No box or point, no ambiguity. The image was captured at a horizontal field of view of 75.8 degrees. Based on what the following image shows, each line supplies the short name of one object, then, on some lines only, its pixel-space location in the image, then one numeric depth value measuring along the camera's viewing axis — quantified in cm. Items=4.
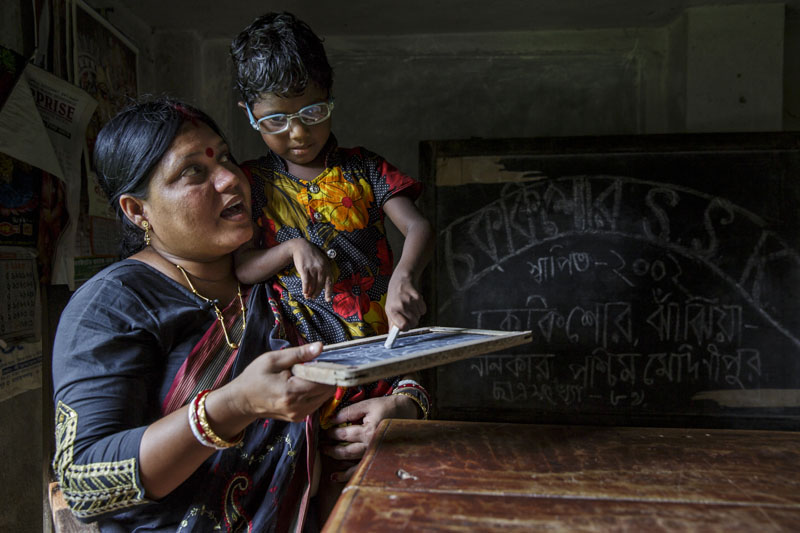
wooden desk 81
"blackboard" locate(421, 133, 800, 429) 273
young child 134
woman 103
